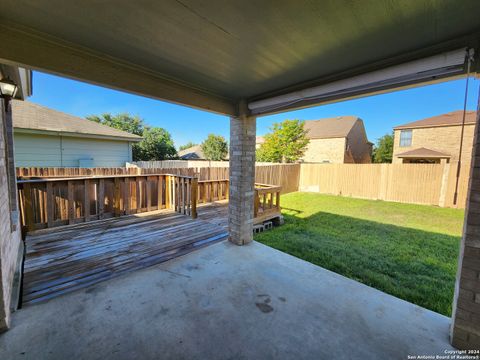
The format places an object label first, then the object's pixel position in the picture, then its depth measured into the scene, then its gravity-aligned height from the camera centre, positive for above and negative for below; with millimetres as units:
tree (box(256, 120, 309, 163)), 16656 +1900
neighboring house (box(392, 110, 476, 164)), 12042 +1835
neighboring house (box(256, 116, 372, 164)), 17797 +2257
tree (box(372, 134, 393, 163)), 24094 +1996
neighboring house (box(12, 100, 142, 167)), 7402 +787
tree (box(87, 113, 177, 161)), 20250 +2813
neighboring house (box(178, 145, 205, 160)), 28078 +1045
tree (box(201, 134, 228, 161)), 27634 +2135
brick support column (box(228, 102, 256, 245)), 3580 -249
